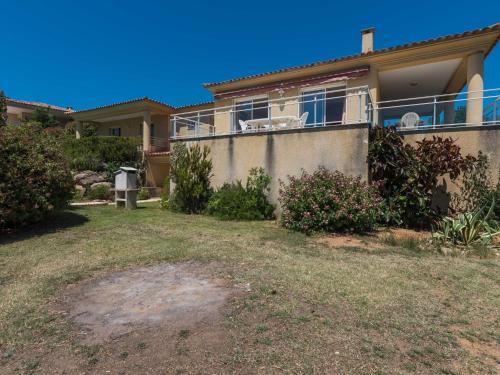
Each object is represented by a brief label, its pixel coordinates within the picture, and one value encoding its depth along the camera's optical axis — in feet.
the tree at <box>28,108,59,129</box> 83.41
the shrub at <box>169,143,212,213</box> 37.35
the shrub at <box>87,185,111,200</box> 54.08
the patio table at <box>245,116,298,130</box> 35.70
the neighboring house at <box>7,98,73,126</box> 85.92
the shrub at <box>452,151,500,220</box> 25.68
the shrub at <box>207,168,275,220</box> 32.83
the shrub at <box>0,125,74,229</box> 23.26
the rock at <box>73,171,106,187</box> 57.11
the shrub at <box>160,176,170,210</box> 41.55
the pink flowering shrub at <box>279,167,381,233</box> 24.53
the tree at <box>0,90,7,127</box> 36.22
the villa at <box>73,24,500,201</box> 28.76
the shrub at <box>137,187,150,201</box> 58.85
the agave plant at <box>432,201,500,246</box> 21.76
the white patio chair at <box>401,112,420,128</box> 32.07
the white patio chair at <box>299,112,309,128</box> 35.30
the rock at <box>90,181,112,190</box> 56.95
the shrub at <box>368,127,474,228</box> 26.78
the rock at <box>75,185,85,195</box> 55.50
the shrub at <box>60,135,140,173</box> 61.05
